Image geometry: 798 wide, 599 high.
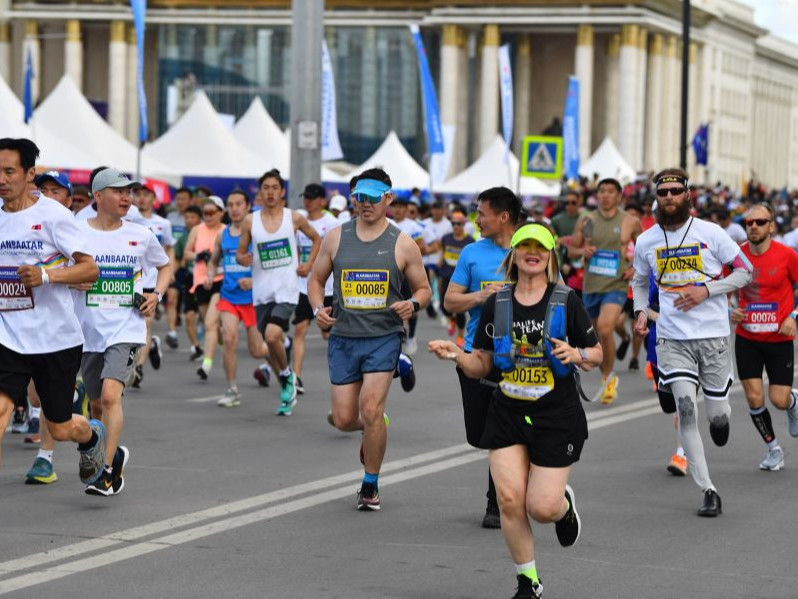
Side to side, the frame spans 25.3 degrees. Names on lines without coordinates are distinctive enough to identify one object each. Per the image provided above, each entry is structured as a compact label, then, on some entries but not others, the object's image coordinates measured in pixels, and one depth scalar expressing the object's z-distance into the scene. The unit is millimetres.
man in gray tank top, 9523
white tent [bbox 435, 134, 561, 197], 50719
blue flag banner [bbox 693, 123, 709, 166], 52969
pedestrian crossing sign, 36812
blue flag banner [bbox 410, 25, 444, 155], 41438
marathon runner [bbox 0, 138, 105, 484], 8242
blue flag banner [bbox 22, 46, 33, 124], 34719
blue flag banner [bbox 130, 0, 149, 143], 29578
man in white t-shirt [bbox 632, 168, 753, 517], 9797
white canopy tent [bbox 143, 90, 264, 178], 38438
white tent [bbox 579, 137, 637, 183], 62094
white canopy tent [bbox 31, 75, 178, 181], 35062
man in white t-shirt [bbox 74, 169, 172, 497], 9906
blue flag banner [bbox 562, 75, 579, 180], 49500
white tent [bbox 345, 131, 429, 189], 50594
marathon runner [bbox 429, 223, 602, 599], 7016
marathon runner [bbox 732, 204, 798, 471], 11258
